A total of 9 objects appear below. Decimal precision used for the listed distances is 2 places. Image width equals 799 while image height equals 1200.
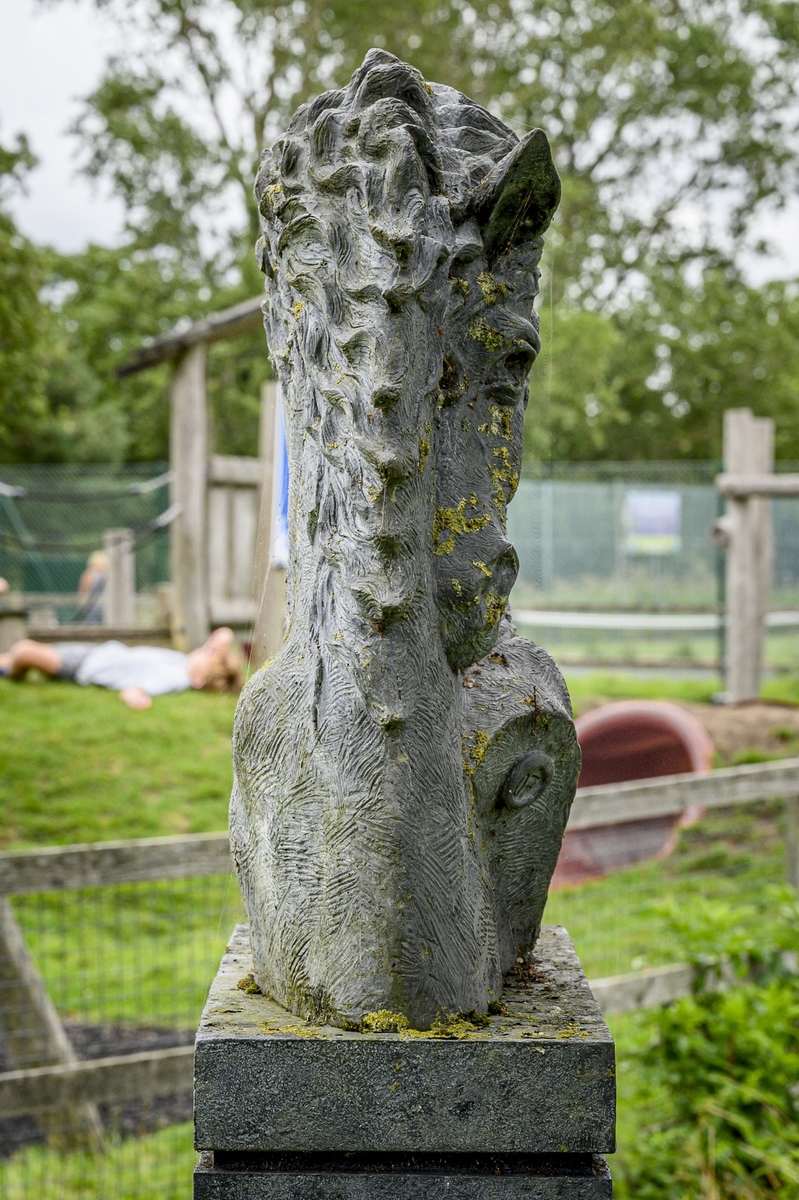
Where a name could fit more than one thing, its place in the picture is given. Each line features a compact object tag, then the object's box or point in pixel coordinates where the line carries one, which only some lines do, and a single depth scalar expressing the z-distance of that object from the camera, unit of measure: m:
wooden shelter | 8.14
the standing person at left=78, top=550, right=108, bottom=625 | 12.84
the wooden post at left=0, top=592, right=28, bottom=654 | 7.95
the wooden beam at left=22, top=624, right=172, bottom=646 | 8.41
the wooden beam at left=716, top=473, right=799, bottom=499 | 8.59
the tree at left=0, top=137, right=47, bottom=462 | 8.88
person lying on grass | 7.38
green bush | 3.10
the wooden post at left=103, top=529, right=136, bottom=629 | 10.41
